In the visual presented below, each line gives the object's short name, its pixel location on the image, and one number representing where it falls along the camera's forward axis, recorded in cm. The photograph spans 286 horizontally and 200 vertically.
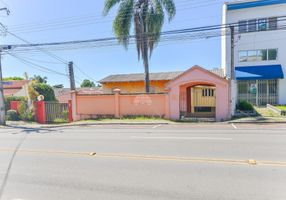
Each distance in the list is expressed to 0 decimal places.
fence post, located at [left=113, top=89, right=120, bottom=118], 1941
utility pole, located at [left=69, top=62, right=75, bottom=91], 2652
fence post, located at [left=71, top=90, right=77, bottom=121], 2038
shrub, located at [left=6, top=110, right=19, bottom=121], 2197
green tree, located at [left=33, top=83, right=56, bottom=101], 2735
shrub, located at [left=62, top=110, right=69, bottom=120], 2110
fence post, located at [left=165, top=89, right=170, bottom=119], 1814
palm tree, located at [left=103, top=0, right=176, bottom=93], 1961
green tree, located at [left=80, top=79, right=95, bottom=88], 8310
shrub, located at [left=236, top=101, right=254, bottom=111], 1877
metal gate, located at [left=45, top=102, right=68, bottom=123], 2116
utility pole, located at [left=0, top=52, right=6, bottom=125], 1962
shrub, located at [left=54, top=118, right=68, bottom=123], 2099
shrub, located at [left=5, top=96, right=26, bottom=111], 2383
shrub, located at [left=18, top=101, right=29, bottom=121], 2161
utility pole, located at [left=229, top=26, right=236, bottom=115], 1688
